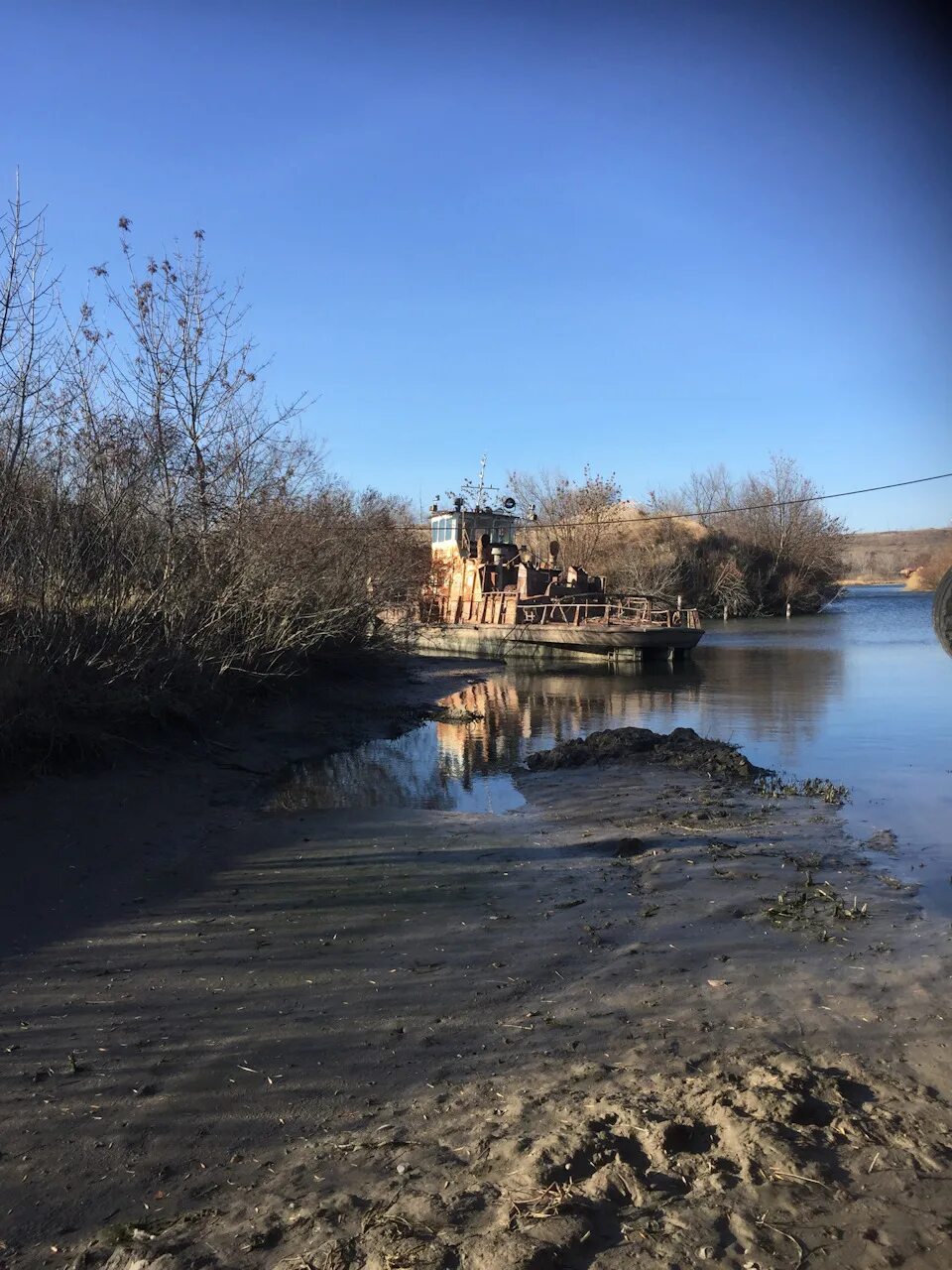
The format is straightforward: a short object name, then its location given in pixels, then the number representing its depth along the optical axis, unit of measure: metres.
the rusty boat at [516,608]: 29.09
